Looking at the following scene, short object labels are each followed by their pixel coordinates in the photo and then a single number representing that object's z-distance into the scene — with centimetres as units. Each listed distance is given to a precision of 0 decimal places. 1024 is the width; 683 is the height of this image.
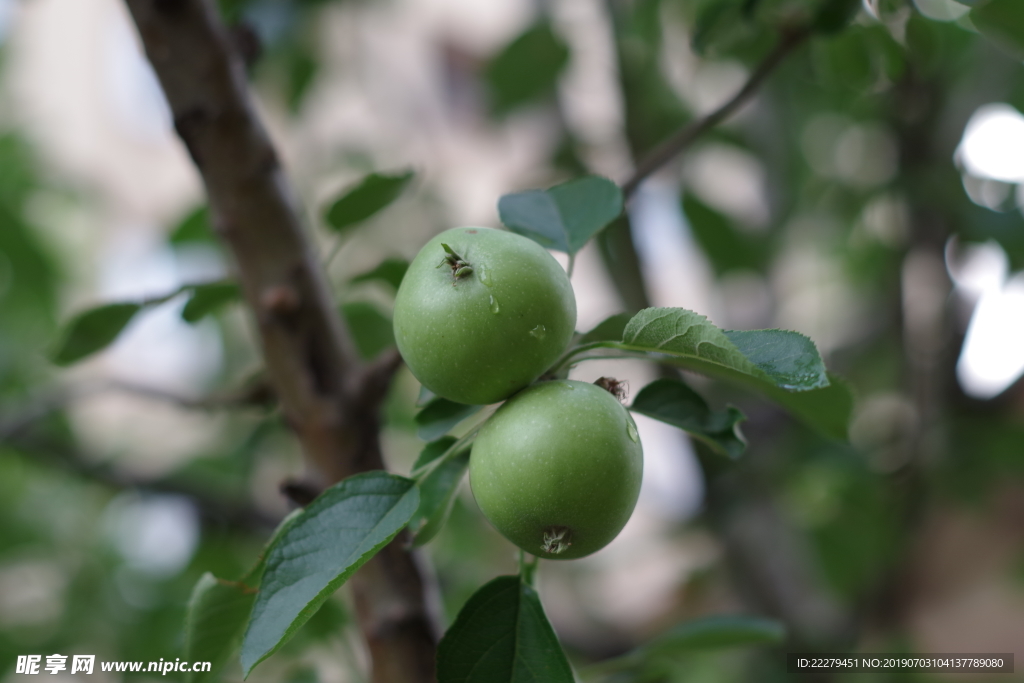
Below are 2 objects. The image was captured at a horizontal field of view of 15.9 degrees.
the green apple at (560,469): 86
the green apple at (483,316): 86
